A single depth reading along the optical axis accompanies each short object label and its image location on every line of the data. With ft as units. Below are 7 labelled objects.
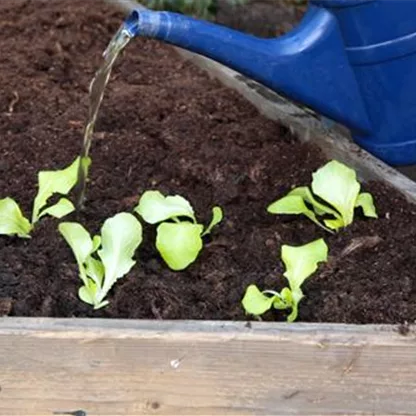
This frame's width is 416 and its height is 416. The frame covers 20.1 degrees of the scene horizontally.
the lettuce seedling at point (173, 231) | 4.02
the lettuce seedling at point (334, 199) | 4.32
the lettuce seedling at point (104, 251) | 3.89
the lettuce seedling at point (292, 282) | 3.73
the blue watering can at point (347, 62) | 4.62
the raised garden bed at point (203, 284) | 3.59
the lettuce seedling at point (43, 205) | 4.22
